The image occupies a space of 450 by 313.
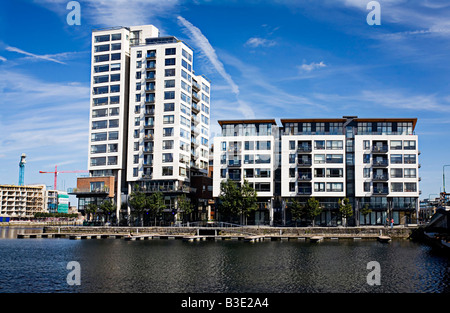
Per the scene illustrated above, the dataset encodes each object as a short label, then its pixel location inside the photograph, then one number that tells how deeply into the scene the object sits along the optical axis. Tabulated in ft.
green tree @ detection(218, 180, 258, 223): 357.82
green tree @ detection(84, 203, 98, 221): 401.70
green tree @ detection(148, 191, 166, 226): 378.53
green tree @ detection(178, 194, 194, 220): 383.24
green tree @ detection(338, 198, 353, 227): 355.15
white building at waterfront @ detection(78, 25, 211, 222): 401.90
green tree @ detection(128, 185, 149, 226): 377.91
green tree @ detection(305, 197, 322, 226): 355.77
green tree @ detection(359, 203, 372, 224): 362.12
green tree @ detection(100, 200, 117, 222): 395.61
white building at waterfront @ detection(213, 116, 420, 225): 370.73
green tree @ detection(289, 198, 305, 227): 359.25
